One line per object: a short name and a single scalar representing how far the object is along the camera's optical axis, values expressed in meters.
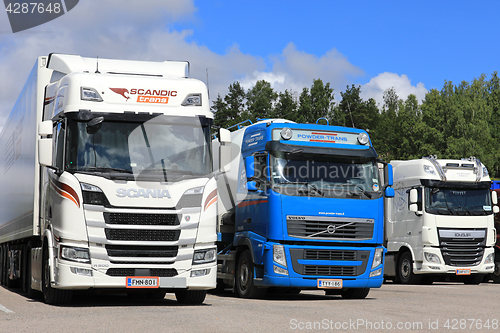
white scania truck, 10.42
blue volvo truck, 13.05
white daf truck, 19.67
